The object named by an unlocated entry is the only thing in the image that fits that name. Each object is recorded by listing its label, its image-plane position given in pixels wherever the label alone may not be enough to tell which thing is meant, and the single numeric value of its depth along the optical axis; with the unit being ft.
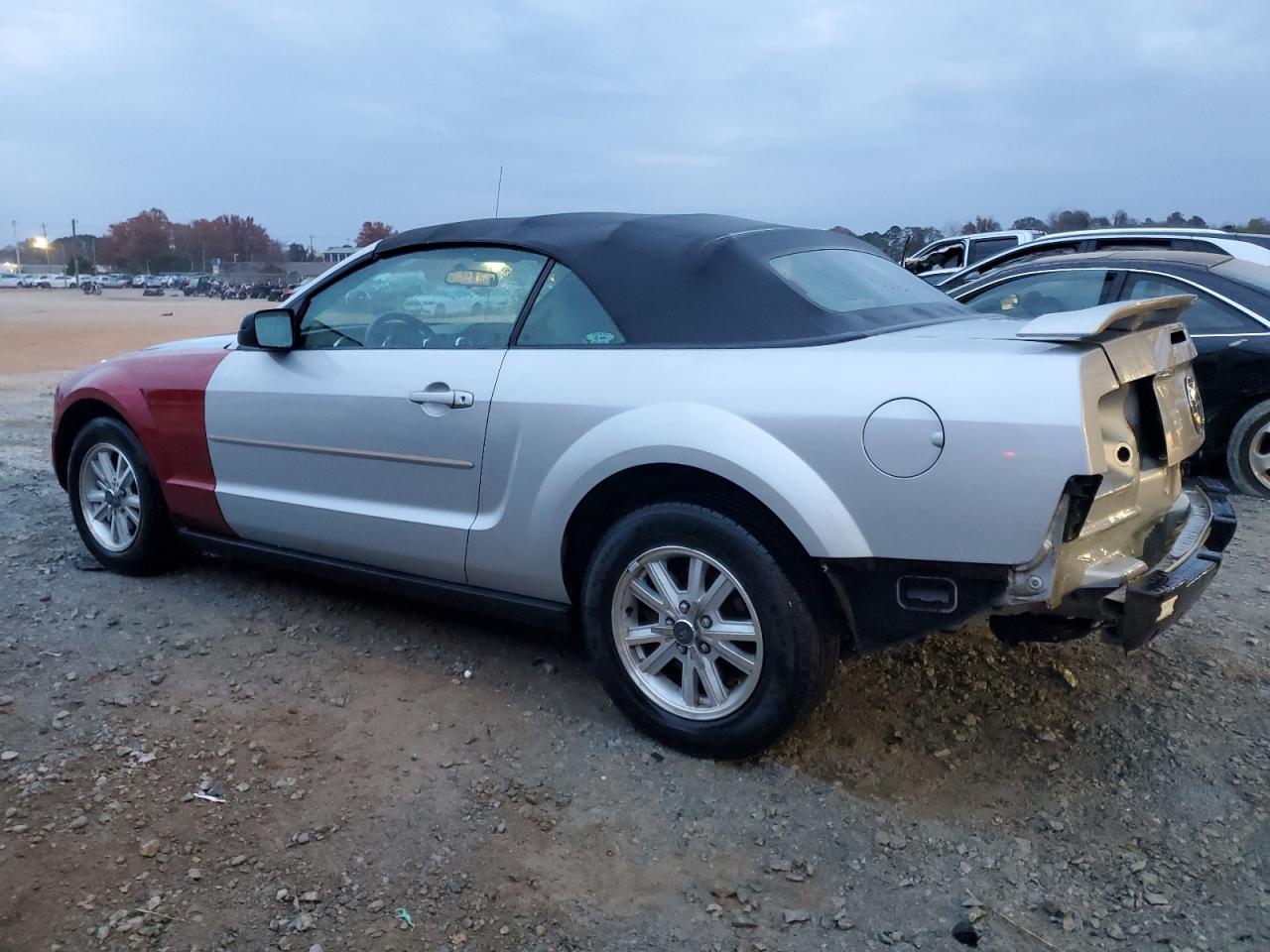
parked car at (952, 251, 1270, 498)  21.49
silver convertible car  9.18
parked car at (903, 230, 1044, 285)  55.11
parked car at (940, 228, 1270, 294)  32.55
